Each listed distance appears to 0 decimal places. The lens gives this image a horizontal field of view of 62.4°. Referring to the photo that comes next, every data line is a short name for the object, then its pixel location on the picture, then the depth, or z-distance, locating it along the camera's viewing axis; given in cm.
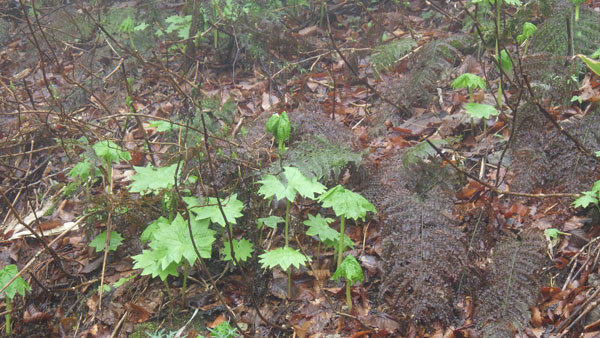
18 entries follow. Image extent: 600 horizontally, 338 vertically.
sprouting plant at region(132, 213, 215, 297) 249
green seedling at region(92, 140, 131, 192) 311
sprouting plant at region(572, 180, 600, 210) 254
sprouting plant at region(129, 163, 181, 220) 275
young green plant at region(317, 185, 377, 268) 232
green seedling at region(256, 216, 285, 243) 279
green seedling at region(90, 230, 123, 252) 318
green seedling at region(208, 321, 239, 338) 249
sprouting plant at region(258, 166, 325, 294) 242
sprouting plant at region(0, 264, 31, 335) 271
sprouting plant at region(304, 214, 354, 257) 272
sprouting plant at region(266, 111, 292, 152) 277
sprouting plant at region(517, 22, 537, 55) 351
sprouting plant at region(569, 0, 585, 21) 351
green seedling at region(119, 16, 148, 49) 509
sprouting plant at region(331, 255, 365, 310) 242
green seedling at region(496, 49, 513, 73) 335
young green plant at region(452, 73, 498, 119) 306
